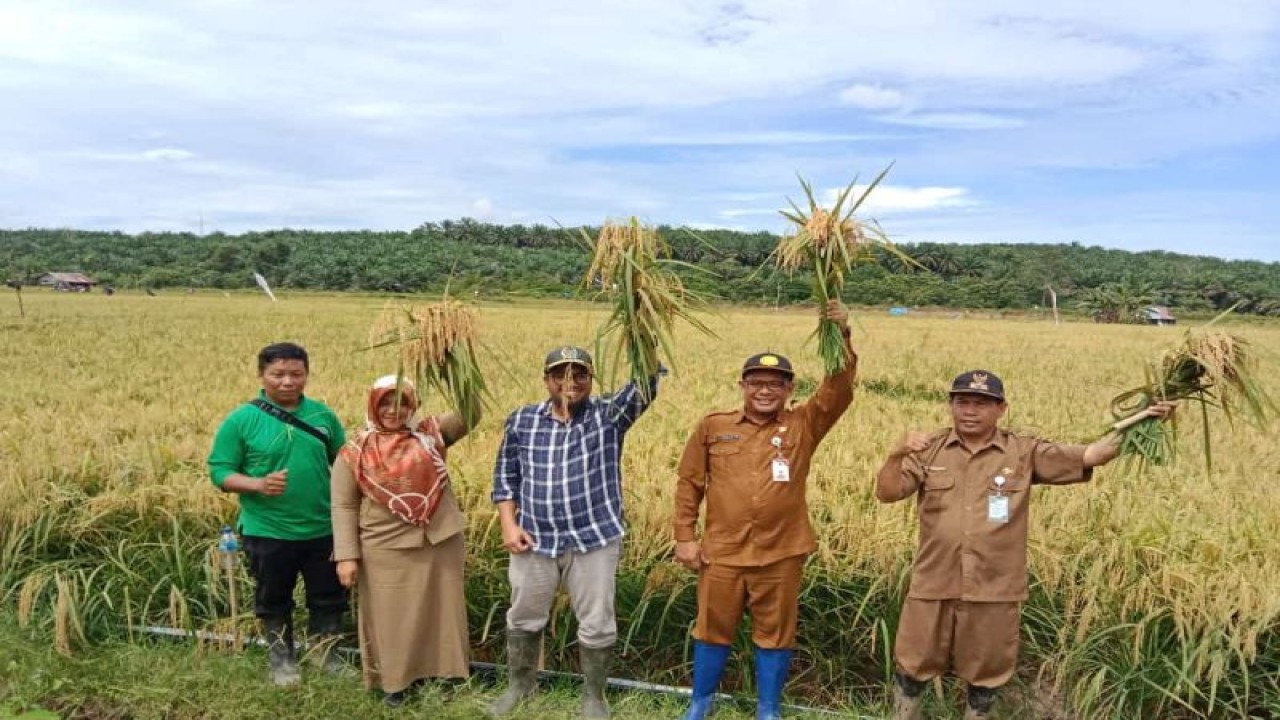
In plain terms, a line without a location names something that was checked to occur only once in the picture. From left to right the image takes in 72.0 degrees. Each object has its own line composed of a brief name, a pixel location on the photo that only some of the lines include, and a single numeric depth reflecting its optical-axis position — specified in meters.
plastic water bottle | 4.60
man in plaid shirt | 4.20
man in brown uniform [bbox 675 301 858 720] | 4.05
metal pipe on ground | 4.30
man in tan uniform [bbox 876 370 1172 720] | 3.79
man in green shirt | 4.46
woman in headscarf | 4.29
